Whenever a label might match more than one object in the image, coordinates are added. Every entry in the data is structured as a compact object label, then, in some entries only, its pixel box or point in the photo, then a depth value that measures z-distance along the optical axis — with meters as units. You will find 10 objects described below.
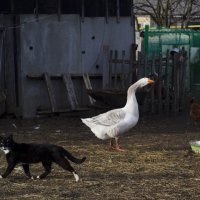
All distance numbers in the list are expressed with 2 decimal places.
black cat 8.57
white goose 10.95
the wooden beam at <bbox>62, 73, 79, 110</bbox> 17.05
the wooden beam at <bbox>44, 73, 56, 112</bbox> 16.81
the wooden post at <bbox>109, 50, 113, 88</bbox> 17.39
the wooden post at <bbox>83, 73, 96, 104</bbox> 17.19
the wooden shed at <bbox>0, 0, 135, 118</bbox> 16.98
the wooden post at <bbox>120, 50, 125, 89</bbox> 17.36
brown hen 14.78
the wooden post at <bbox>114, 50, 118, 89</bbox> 17.55
